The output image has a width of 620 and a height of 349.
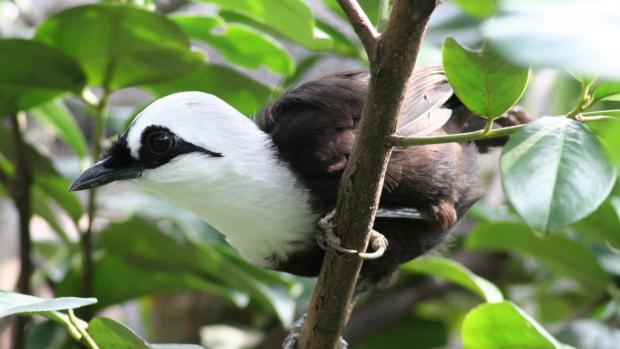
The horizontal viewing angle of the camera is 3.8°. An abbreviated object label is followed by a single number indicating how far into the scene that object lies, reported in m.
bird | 3.08
